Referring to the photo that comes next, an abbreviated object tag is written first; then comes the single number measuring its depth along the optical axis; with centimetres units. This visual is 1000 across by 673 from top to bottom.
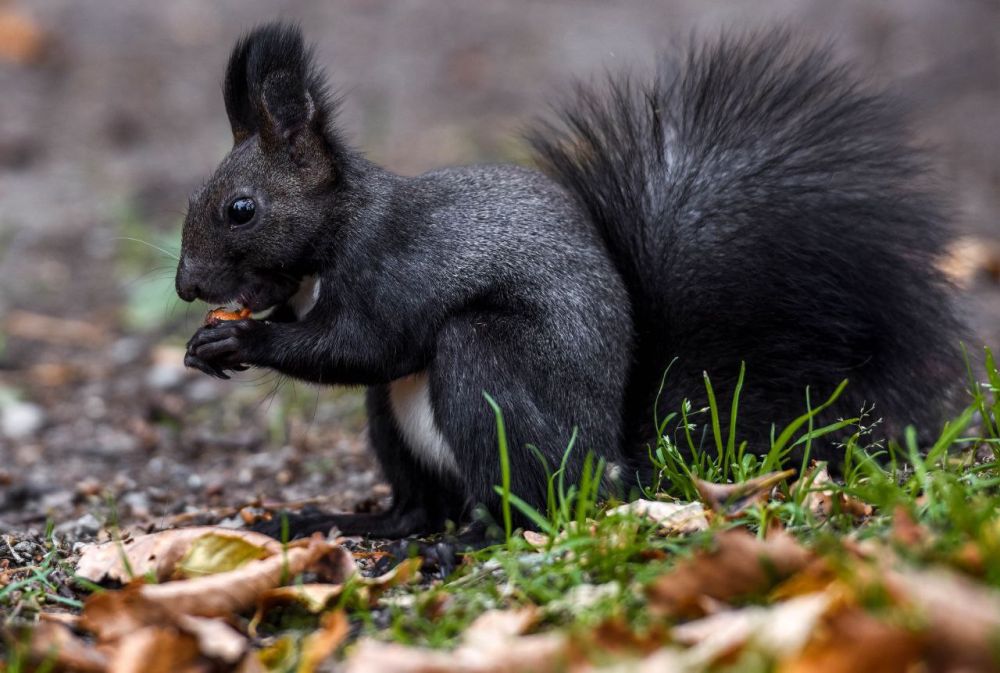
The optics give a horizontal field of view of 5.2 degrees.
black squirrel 300
